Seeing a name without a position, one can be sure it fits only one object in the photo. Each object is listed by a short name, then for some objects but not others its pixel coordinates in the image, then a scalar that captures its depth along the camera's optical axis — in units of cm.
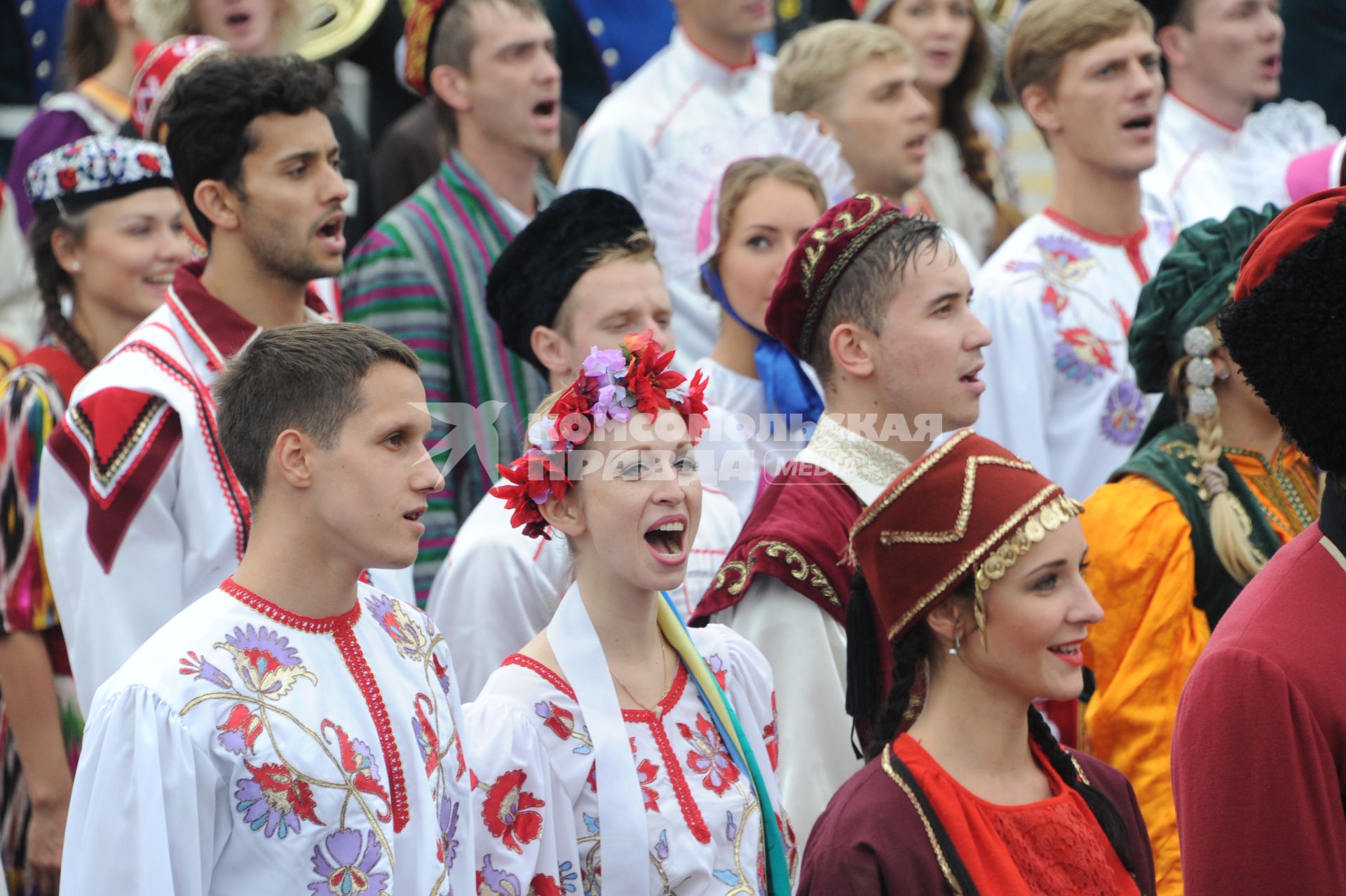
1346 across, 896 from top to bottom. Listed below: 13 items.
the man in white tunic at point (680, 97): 1295
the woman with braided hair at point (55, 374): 916
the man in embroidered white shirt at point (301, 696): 574
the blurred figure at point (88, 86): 1237
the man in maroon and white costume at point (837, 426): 783
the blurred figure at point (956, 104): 1409
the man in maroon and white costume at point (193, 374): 807
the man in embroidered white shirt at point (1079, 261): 1110
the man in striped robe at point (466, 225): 1064
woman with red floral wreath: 650
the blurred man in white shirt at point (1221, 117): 1373
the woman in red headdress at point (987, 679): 616
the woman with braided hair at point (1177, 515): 822
